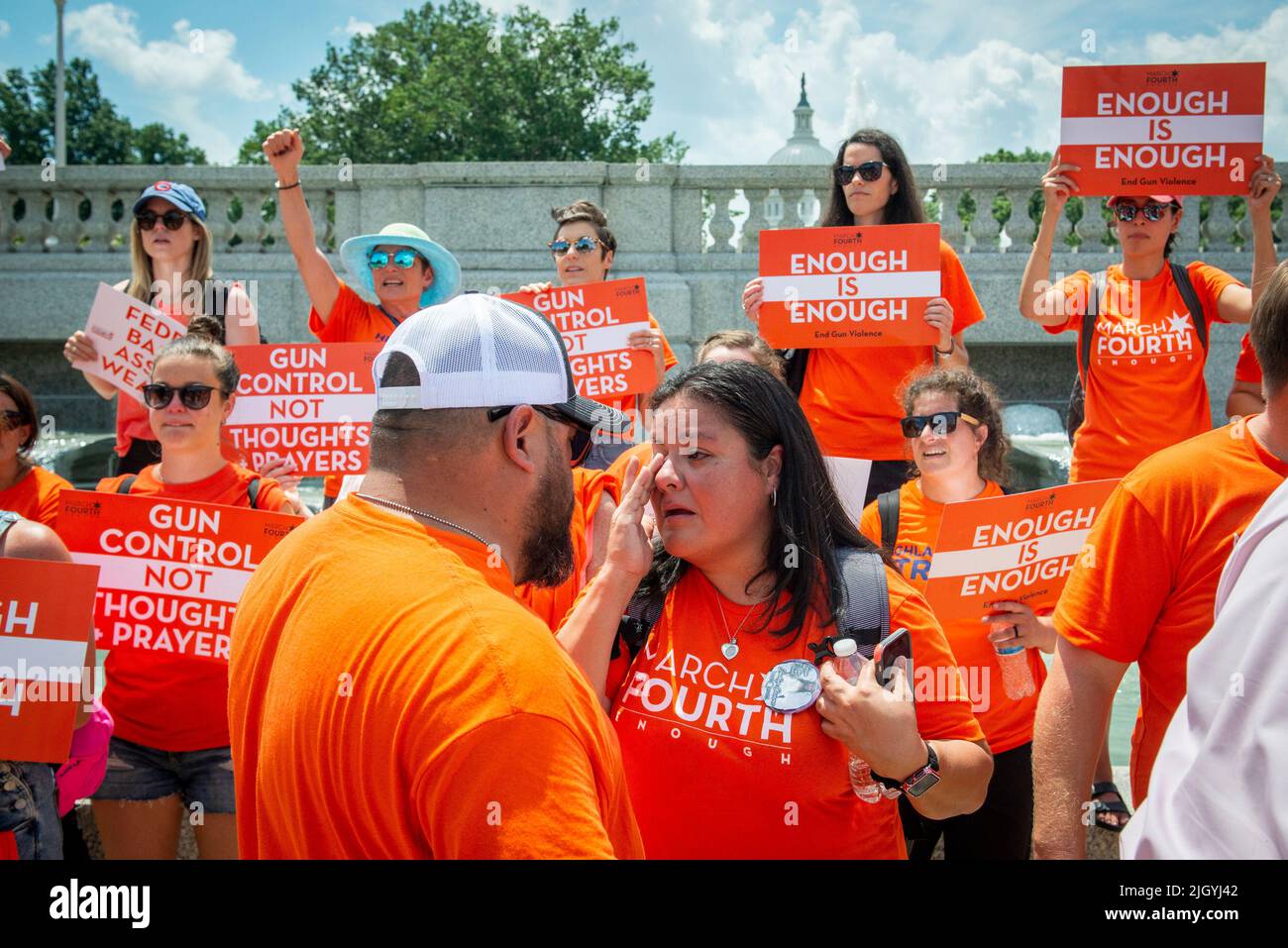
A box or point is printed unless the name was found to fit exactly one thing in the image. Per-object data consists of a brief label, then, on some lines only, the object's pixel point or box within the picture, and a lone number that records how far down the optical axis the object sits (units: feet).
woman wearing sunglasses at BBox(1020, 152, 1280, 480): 17.11
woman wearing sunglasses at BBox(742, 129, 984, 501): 17.74
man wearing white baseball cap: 4.92
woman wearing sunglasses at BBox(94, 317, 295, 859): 12.64
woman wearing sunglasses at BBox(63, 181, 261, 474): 17.92
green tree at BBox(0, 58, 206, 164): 167.02
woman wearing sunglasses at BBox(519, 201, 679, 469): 19.95
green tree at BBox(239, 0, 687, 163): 158.92
